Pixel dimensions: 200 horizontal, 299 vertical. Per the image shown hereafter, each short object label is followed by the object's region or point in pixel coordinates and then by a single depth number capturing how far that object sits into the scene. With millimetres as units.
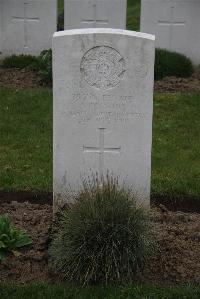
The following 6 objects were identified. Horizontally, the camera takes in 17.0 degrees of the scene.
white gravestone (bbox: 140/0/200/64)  11867
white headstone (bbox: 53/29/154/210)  5277
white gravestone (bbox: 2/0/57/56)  12172
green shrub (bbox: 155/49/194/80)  11039
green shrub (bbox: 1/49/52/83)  10562
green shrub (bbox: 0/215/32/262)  5039
